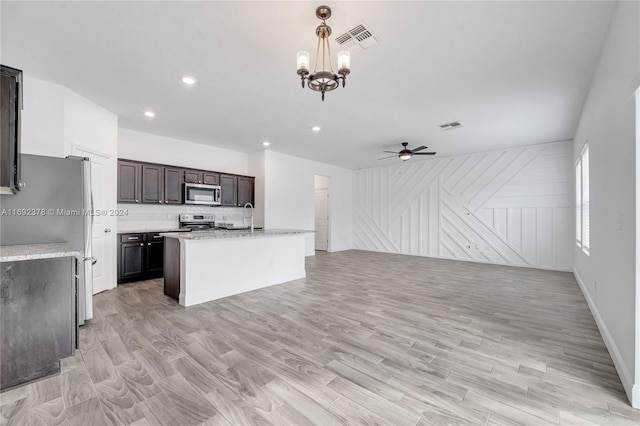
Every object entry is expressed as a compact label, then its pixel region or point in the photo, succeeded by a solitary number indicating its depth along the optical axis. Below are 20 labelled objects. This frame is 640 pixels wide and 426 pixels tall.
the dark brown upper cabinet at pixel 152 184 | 5.13
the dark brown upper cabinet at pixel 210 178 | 6.03
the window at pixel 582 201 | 4.11
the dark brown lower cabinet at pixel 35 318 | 1.93
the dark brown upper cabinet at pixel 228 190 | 6.38
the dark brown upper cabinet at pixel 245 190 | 6.73
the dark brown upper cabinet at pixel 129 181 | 4.82
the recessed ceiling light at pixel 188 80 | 3.26
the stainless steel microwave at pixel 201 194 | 5.69
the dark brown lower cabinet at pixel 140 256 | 4.69
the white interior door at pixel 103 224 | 4.11
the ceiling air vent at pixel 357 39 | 2.41
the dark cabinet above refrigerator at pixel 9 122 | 2.15
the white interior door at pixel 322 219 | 9.24
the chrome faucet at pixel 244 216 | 7.08
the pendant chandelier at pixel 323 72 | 2.19
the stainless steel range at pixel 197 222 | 5.84
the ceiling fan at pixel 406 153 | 5.93
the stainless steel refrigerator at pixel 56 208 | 2.60
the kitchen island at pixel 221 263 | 3.67
